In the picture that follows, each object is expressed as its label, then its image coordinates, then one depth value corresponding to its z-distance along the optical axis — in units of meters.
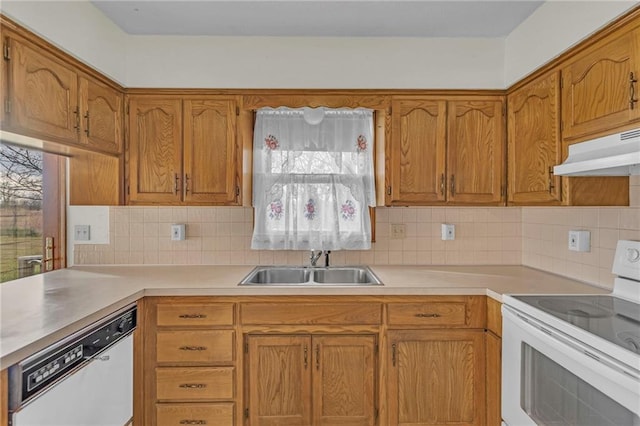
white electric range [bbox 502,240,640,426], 1.10
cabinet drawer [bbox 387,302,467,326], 1.92
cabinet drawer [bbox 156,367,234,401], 1.89
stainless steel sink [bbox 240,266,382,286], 2.44
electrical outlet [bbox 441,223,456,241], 2.53
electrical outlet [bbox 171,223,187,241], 2.49
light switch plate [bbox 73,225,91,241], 2.48
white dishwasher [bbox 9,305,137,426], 1.10
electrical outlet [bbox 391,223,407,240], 2.55
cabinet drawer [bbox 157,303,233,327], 1.90
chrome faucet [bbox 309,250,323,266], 2.43
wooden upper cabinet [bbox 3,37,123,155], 1.47
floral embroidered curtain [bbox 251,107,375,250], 2.45
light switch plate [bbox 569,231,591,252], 1.96
